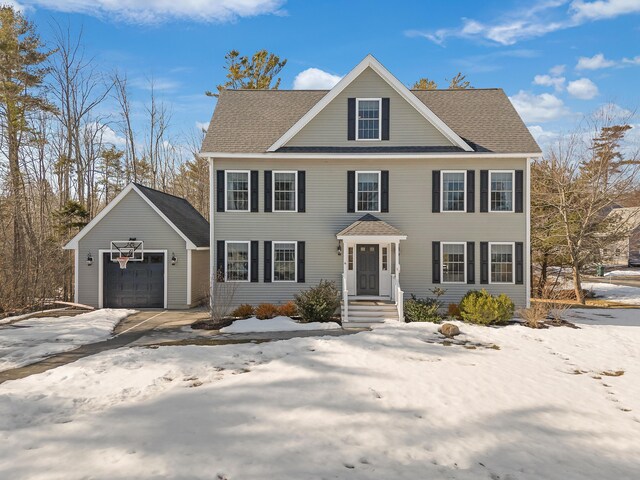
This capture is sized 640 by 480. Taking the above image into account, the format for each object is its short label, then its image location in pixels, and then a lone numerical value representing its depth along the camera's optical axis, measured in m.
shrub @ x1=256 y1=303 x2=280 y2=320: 12.70
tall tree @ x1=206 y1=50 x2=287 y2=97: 29.48
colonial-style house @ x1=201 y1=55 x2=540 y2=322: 14.05
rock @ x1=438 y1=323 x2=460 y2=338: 10.77
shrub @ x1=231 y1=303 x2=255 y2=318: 12.98
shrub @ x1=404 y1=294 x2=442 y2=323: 12.31
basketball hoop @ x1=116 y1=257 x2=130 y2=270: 14.74
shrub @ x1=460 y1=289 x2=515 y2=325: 12.12
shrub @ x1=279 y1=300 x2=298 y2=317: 12.96
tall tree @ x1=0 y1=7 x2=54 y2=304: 15.94
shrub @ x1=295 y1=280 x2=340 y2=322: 12.35
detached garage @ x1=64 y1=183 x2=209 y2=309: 14.98
